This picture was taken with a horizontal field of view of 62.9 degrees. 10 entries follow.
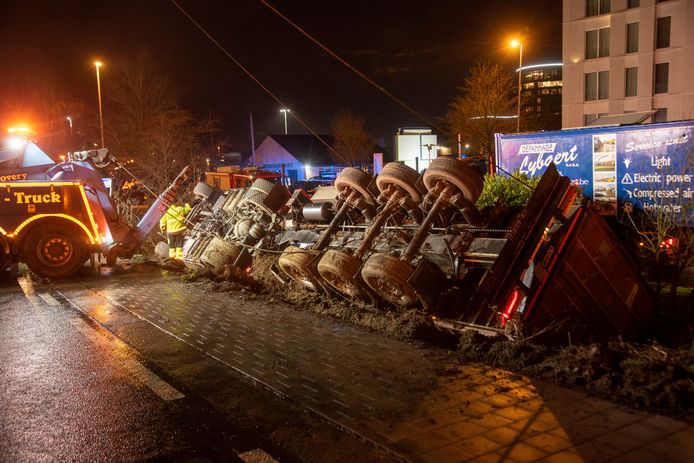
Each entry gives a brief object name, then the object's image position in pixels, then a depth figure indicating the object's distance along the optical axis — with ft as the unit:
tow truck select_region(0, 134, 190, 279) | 38.19
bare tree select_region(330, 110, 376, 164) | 207.21
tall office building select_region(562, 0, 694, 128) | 120.06
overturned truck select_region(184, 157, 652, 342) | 21.38
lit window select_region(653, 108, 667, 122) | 121.70
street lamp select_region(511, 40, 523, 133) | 90.34
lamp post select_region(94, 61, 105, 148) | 95.41
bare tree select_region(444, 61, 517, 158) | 114.01
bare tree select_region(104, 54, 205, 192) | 101.35
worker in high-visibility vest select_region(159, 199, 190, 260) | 45.62
